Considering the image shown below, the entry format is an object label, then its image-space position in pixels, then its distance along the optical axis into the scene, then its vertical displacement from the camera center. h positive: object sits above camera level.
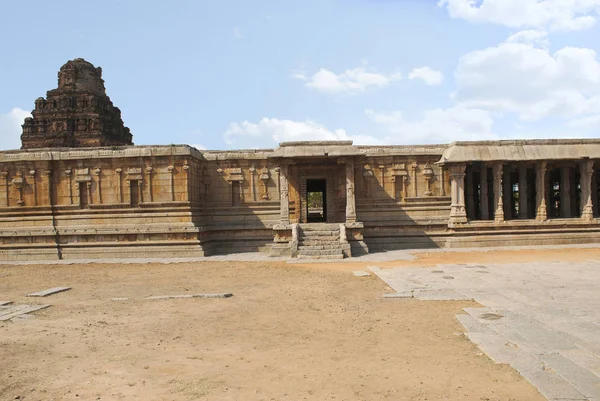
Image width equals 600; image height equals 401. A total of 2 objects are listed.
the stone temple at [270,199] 21.50 -0.09
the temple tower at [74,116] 37.91 +7.12
